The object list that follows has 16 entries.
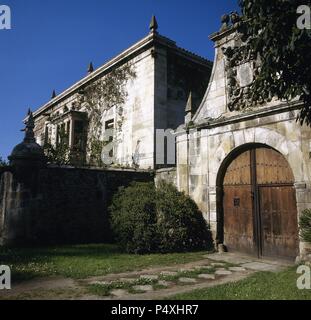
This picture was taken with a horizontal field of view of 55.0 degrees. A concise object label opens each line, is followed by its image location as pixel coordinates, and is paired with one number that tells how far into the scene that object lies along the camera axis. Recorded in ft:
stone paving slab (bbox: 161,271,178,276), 18.95
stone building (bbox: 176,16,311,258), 22.50
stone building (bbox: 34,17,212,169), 41.96
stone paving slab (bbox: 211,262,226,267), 21.59
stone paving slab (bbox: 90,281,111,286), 16.47
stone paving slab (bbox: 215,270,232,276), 19.15
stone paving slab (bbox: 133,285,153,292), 15.78
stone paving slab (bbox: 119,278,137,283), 17.35
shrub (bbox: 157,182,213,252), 26.73
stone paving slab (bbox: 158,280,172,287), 16.61
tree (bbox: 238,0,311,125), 13.42
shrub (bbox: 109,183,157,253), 26.53
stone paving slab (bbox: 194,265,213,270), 20.81
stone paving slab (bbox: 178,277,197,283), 17.44
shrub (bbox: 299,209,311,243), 17.22
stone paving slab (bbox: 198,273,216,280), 18.20
